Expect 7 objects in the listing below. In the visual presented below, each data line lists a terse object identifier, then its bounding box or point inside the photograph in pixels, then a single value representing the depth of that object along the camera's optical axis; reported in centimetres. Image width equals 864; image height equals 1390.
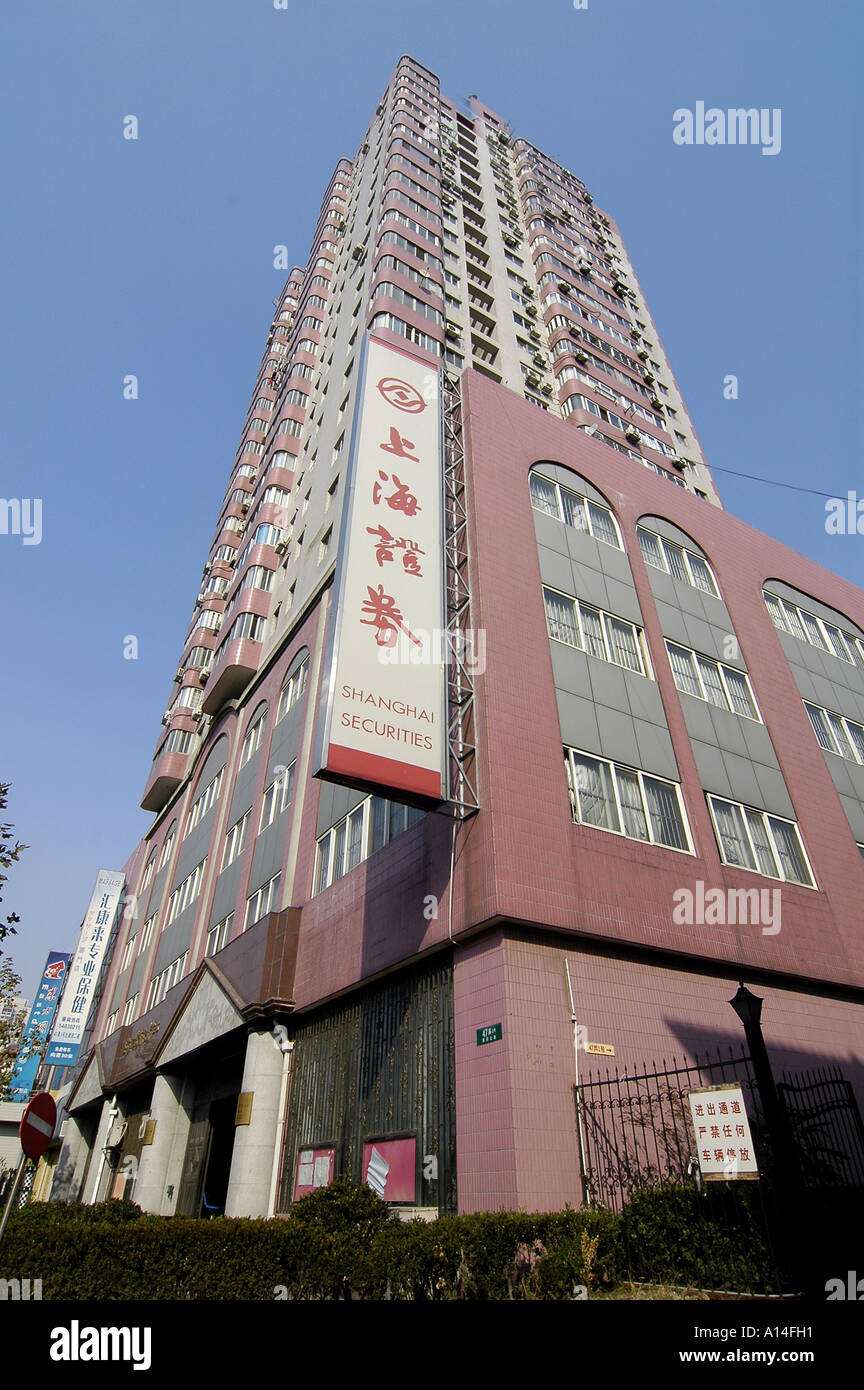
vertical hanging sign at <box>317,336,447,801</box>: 1248
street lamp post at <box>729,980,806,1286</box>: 786
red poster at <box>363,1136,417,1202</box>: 1193
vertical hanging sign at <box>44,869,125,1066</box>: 4072
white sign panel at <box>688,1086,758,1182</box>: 841
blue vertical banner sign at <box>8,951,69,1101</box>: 5352
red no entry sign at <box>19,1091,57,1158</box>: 938
